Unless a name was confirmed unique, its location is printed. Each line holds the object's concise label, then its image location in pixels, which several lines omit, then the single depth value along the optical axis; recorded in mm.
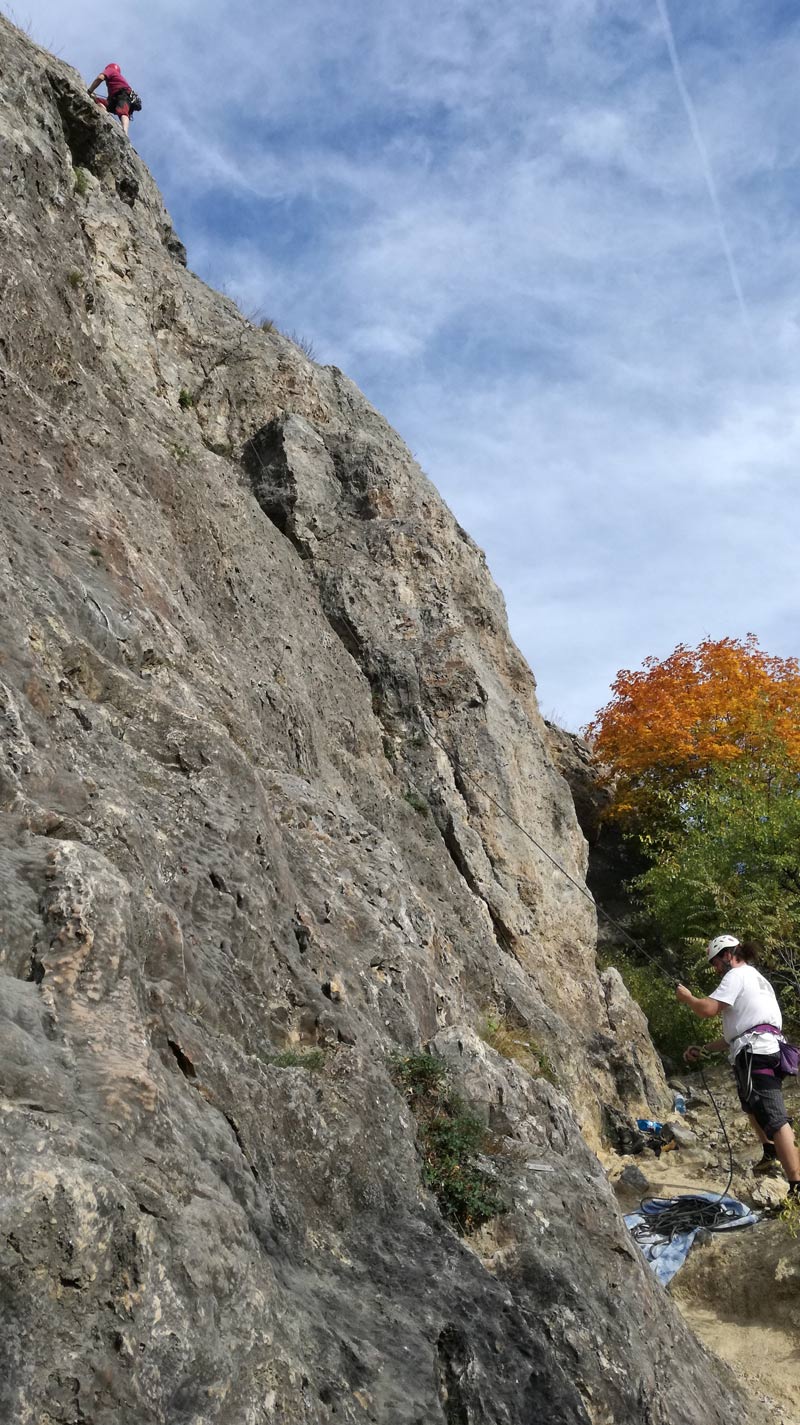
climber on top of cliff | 14773
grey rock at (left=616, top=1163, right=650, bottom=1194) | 9664
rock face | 3051
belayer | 6941
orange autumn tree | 24047
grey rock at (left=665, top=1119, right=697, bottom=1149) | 11383
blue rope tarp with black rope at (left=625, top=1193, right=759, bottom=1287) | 7395
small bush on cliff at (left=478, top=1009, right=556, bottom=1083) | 8852
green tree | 15438
